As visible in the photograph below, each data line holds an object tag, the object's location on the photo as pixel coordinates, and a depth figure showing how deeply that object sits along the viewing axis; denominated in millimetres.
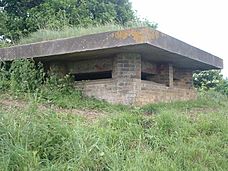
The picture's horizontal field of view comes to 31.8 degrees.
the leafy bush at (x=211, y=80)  14469
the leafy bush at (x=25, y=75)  7781
